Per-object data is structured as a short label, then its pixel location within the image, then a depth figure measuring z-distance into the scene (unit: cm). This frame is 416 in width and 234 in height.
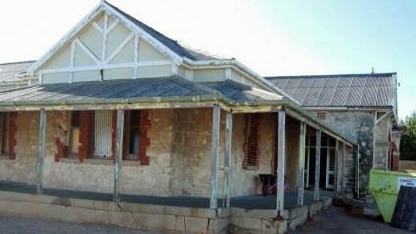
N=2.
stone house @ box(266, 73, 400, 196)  2030
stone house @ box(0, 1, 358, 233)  1003
